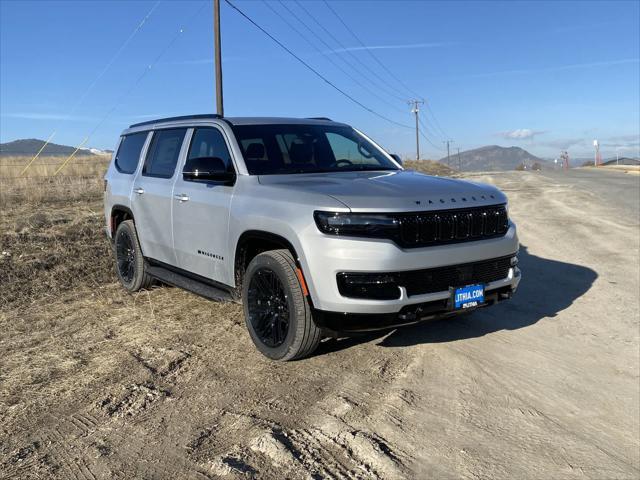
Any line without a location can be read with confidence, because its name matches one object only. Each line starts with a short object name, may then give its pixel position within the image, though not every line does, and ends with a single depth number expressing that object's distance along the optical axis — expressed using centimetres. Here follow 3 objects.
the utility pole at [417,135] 8150
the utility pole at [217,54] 1980
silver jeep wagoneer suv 373
